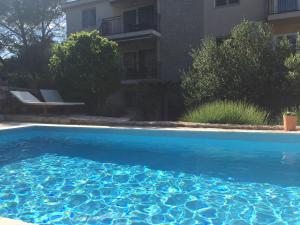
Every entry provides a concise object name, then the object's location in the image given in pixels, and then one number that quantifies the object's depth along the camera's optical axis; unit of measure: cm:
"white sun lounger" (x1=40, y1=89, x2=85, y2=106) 1124
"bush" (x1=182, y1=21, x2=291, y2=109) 928
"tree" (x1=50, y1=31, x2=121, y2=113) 1092
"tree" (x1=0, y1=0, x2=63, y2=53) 1908
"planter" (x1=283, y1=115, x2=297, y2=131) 673
